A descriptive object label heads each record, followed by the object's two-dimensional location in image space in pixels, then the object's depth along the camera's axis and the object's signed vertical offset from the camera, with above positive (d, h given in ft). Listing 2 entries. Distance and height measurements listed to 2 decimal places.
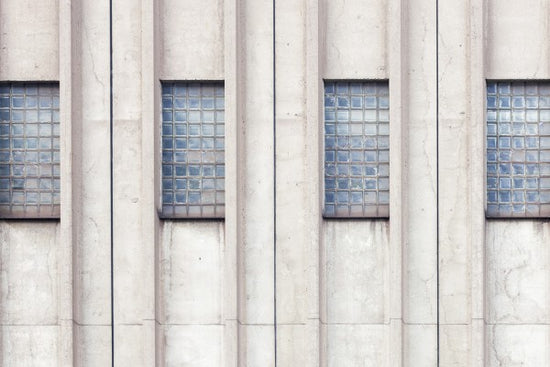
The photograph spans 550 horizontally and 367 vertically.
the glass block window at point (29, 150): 64.03 +2.25
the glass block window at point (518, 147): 63.57 +2.16
